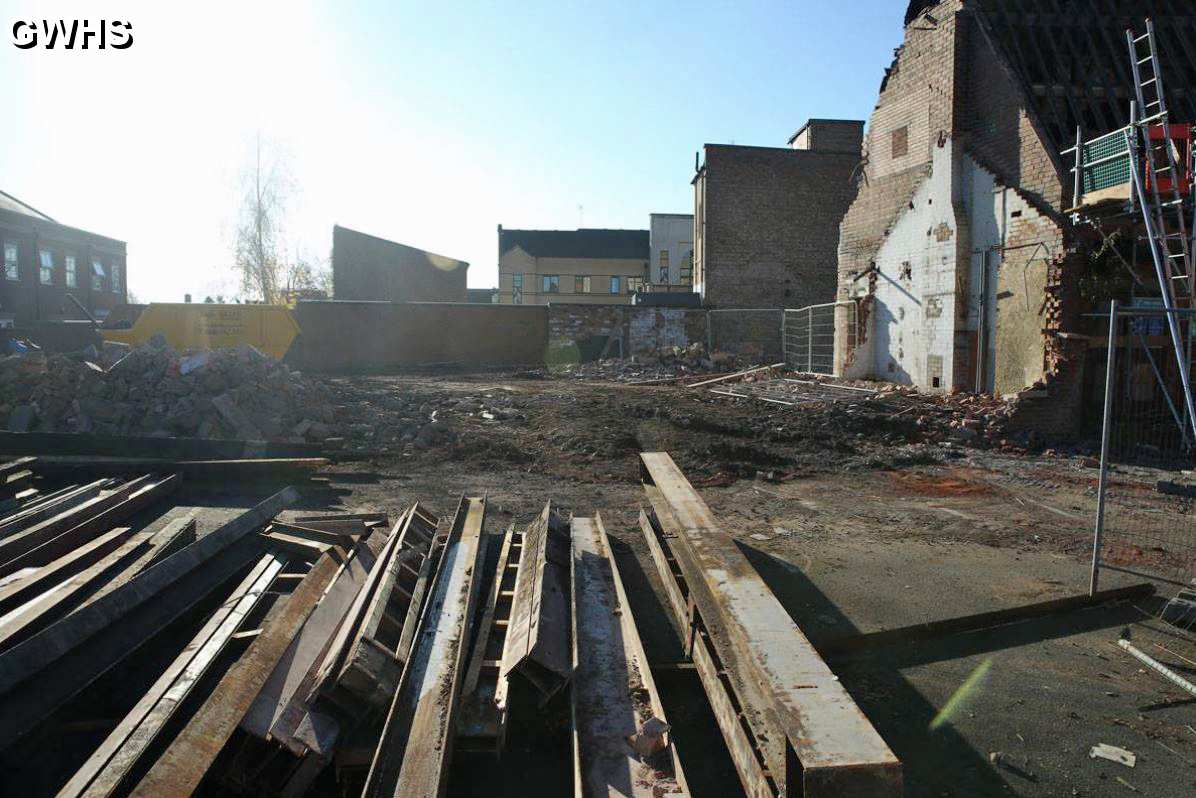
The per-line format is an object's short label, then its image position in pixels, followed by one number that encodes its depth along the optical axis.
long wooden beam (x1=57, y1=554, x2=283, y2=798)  2.83
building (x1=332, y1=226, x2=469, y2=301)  37.59
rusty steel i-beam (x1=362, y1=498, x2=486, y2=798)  2.88
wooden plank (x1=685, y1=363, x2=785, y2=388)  20.60
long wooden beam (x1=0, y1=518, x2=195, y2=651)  3.96
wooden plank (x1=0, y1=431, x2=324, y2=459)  9.66
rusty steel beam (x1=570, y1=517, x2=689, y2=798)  2.96
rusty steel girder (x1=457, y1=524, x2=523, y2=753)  3.34
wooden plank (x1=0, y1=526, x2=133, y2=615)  4.45
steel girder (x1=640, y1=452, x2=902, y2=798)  2.59
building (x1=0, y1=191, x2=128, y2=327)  30.97
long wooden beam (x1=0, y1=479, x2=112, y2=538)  6.09
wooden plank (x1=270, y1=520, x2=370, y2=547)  5.88
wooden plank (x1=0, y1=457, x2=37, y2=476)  7.99
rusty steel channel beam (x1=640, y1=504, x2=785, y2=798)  2.98
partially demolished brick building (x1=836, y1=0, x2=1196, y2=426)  13.10
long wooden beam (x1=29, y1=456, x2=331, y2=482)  8.68
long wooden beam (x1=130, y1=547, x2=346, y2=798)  2.79
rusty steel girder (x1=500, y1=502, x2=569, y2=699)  3.62
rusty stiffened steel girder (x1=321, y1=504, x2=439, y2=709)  3.36
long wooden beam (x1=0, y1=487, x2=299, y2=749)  3.33
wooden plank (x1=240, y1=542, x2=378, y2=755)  3.16
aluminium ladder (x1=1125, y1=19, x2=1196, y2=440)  9.74
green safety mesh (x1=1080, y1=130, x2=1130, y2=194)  11.34
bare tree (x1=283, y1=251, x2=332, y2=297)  41.50
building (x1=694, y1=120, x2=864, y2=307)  31.06
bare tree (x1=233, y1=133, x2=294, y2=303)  40.16
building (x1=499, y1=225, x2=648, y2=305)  60.28
